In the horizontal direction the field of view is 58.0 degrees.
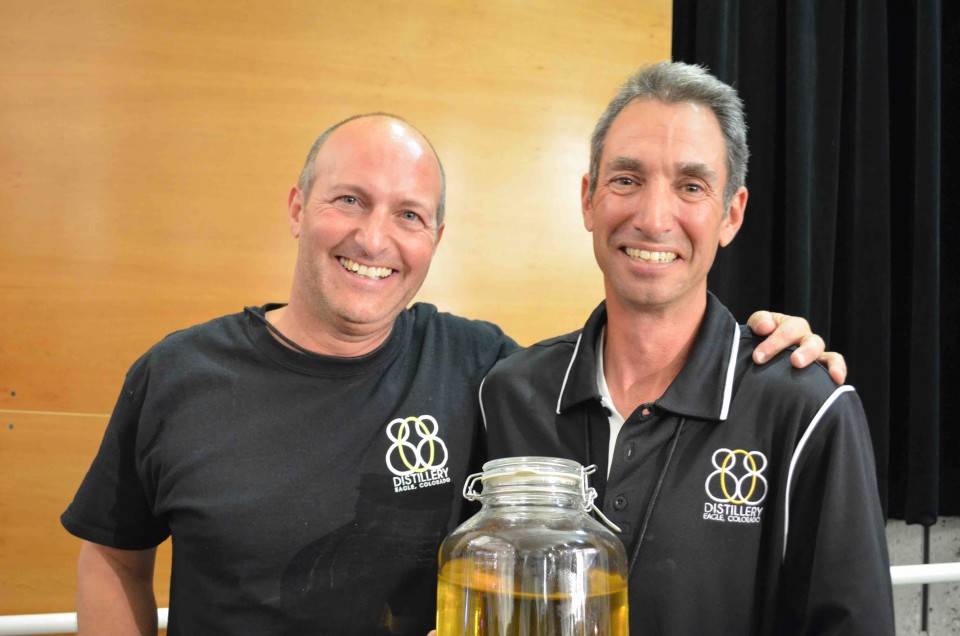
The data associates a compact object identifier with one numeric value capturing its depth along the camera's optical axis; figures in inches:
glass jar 35.9
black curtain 102.7
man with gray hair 45.4
